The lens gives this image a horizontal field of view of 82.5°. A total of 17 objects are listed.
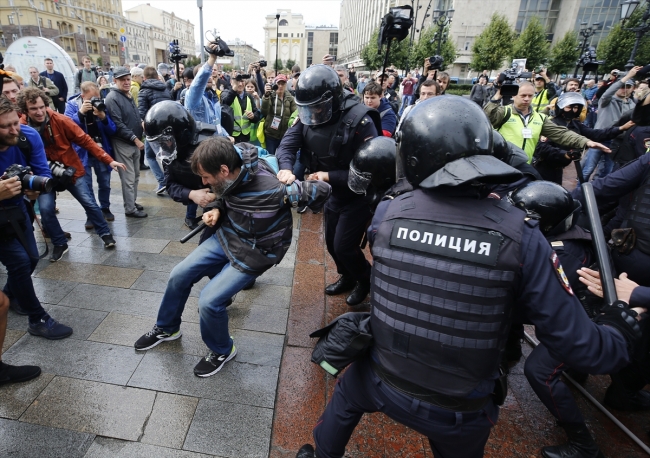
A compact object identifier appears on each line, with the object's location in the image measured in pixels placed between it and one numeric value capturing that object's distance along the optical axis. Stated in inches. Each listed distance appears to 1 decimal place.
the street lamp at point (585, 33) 769.1
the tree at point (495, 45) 1412.4
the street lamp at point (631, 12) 414.3
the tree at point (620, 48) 1197.7
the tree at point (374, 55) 1280.8
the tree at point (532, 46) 1454.0
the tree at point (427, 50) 1414.9
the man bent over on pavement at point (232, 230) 95.6
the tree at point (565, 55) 1379.2
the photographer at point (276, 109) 268.2
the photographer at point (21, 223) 107.7
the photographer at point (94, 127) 197.5
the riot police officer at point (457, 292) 49.6
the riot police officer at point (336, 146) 125.6
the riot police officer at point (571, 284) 86.3
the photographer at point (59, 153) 160.4
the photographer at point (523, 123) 176.9
